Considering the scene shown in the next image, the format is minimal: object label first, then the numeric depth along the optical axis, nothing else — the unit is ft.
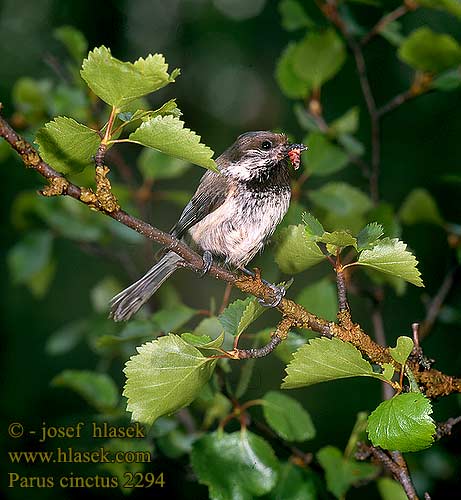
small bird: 18.19
